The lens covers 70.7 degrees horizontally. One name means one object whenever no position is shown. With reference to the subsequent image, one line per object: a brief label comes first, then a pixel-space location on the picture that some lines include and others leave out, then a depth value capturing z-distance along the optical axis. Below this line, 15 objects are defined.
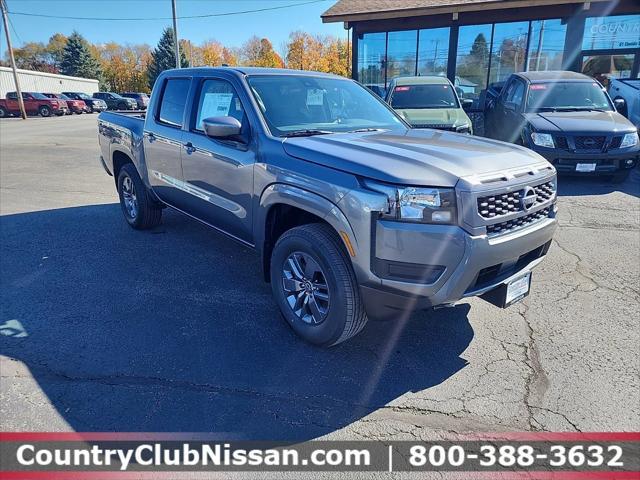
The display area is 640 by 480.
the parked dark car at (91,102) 39.84
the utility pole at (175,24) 27.36
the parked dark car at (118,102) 40.59
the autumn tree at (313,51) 69.44
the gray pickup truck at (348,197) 2.59
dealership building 15.28
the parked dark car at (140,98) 42.78
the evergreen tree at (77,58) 63.81
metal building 41.72
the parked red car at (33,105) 32.97
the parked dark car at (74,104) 36.57
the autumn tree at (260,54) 72.95
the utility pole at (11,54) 32.16
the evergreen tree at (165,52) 62.31
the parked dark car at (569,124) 7.54
